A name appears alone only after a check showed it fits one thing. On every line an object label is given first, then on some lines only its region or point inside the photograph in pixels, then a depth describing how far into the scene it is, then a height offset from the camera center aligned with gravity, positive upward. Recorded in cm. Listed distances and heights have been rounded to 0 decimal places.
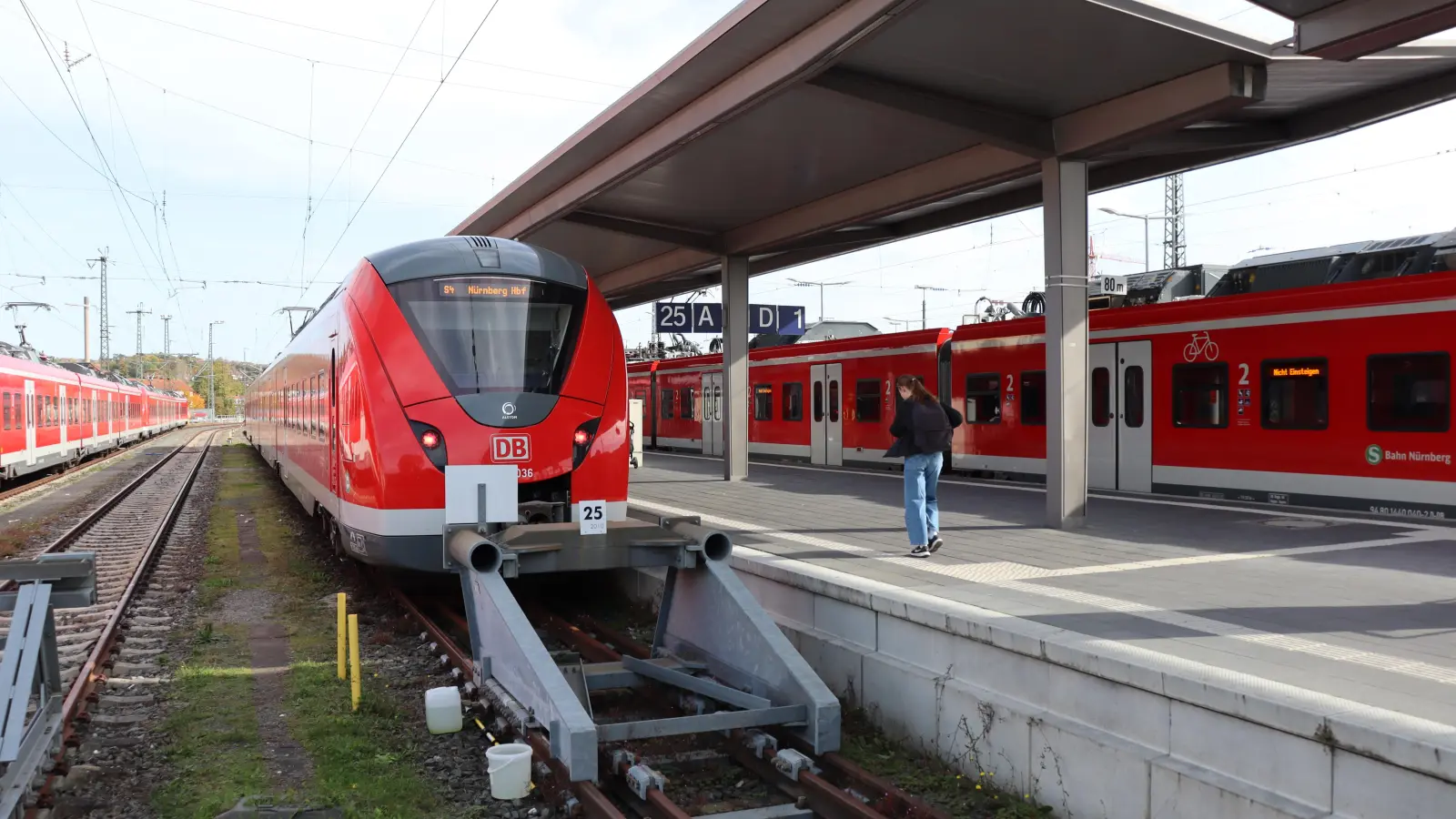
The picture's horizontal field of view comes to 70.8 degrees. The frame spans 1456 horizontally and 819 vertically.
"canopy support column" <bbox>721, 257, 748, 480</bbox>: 1747 +73
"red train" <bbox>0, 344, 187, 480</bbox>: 2048 +10
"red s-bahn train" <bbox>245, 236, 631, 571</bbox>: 795 +20
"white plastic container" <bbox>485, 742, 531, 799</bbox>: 525 -185
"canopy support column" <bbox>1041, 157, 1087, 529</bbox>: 1073 +68
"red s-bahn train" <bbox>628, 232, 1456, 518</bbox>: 1115 +34
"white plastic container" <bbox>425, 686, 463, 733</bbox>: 624 -182
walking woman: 901 -29
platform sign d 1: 2131 +196
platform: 424 -127
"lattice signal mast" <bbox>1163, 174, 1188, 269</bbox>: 4303 +768
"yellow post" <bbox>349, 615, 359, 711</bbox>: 664 -161
